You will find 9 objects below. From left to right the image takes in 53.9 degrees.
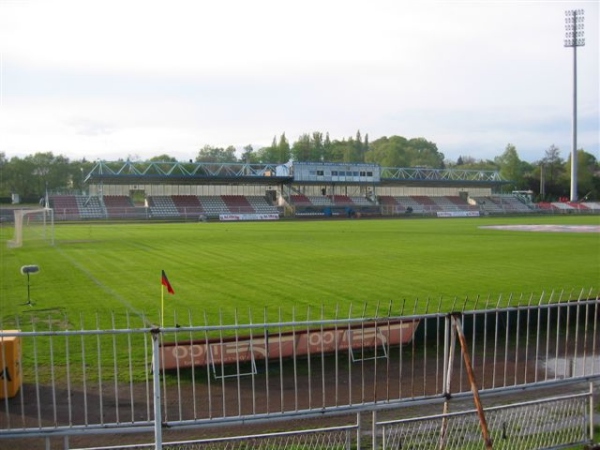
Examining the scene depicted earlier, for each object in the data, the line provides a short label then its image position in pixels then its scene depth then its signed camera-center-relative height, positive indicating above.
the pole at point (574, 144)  92.14 +5.96
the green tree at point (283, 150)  149.88 +9.52
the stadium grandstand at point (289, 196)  77.31 -1.34
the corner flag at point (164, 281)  12.50 -1.94
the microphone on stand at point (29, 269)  16.61 -2.15
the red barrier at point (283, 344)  11.09 -3.12
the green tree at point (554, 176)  126.88 +1.18
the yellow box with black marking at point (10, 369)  9.80 -2.96
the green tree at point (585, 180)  124.88 +0.15
